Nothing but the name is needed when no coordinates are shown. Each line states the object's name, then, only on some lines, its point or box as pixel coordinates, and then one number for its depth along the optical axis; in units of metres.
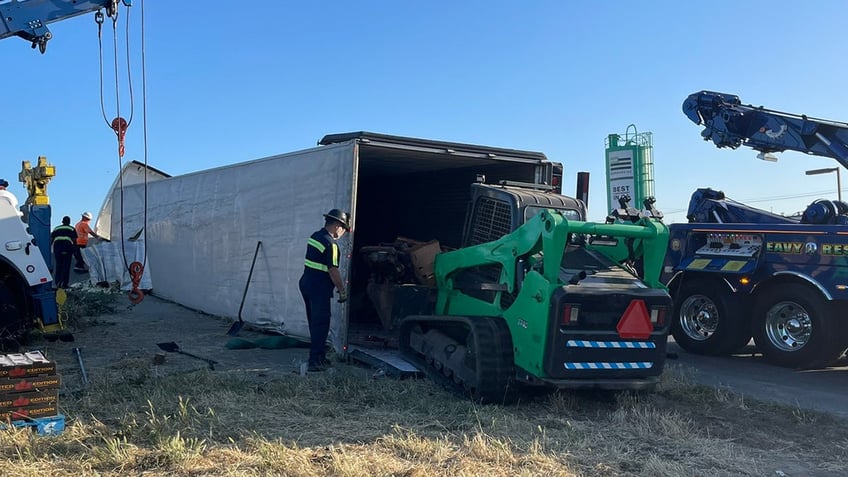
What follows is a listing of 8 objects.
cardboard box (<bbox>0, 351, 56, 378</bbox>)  5.20
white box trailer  8.66
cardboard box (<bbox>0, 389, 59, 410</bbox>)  5.15
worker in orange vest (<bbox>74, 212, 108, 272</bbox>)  17.73
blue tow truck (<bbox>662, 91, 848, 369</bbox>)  8.66
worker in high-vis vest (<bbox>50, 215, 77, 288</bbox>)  14.92
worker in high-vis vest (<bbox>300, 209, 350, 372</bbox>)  7.82
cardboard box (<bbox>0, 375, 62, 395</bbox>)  5.17
